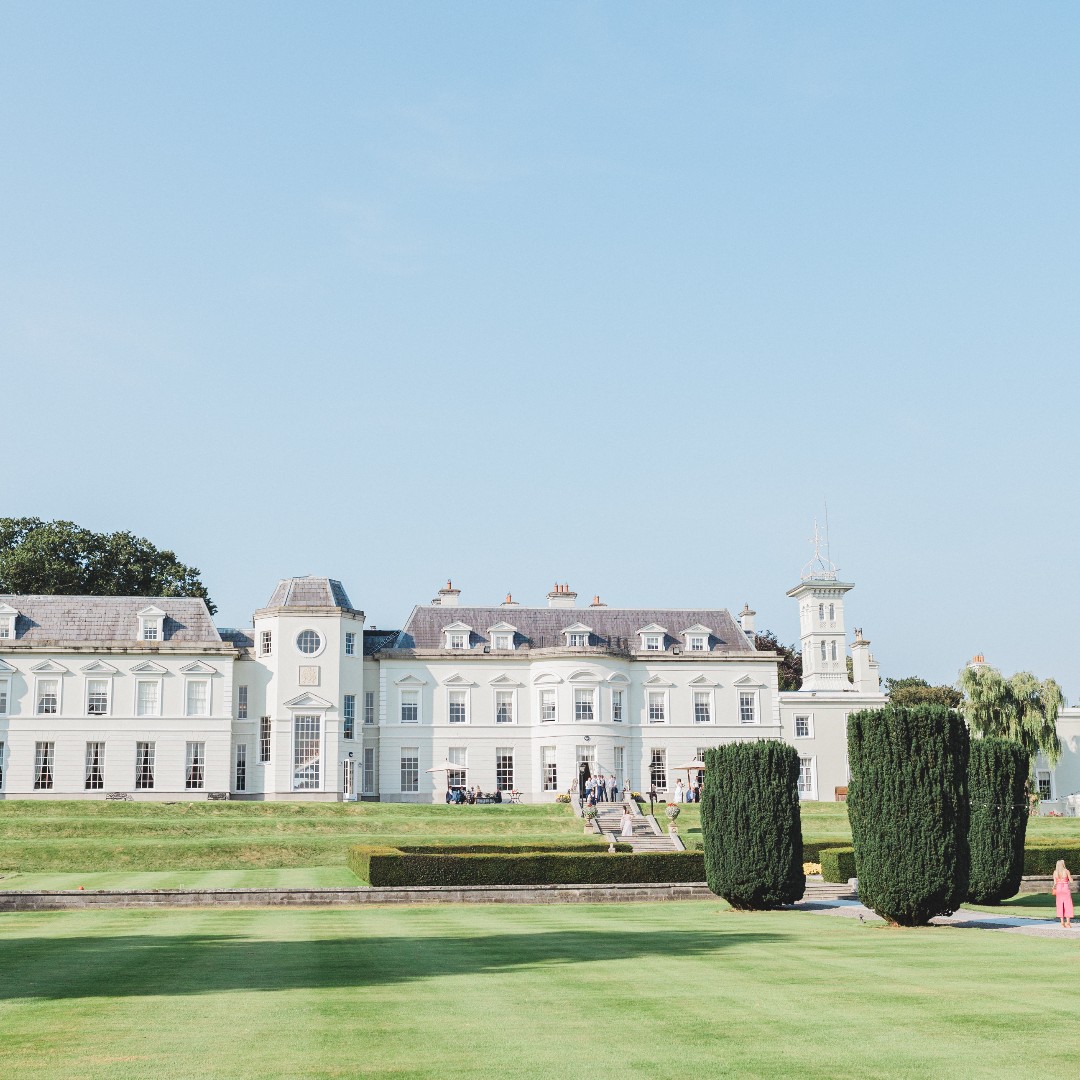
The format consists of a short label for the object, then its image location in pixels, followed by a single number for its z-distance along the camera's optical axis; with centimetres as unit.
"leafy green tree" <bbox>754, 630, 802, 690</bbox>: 8662
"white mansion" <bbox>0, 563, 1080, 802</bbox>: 5822
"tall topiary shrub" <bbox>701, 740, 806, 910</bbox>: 2600
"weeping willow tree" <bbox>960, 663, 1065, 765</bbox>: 6112
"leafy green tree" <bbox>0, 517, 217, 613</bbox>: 7119
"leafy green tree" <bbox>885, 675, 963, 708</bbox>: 7969
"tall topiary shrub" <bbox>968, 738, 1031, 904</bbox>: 2861
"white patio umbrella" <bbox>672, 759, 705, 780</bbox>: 5422
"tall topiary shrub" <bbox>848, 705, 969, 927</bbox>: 2234
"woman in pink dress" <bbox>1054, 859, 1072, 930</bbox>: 2266
